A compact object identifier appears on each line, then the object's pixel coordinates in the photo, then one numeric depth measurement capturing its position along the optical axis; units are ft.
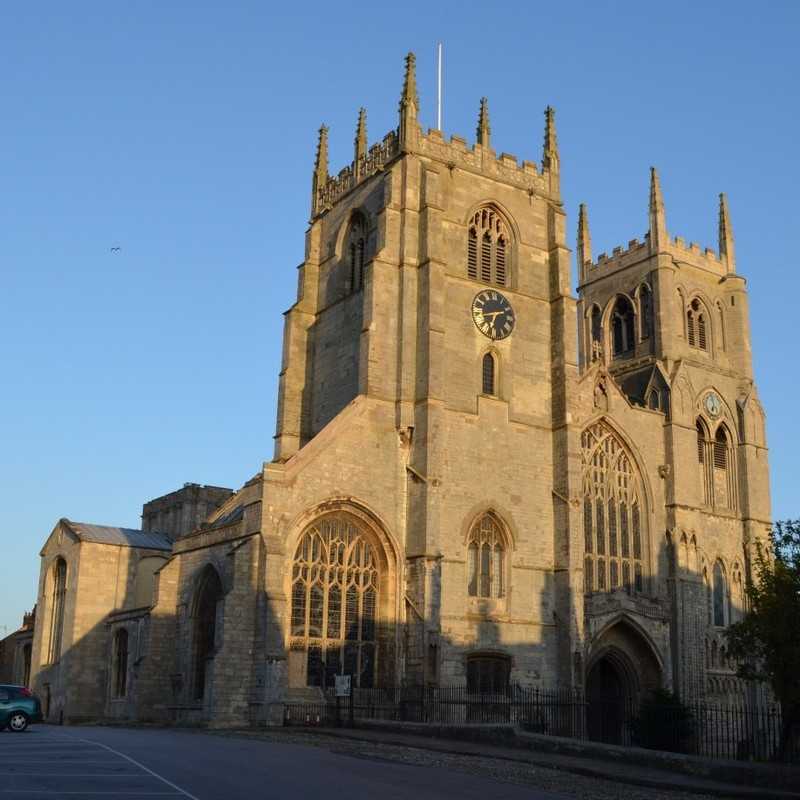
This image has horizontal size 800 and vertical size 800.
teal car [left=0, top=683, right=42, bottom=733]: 85.56
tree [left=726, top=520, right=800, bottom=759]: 82.74
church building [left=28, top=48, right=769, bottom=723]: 107.65
